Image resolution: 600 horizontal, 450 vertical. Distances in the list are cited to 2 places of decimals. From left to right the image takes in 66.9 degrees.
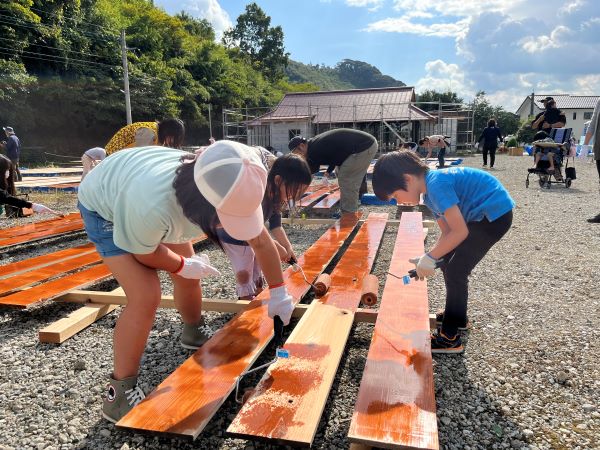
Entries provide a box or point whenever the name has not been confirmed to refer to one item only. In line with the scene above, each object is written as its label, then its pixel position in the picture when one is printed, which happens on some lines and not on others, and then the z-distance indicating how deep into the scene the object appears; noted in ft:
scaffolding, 92.84
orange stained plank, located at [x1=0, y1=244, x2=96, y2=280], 13.61
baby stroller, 35.22
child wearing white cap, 5.18
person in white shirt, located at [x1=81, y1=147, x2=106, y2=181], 19.11
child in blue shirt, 8.55
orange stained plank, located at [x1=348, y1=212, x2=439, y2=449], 5.50
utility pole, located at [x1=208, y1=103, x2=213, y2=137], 129.97
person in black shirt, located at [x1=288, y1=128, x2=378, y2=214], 20.01
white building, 201.57
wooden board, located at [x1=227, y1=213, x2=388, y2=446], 5.64
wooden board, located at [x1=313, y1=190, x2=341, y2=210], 25.58
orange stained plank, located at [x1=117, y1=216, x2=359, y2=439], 5.88
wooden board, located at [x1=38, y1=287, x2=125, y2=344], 9.71
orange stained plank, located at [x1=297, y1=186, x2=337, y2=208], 26.53
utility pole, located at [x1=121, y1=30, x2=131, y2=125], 88.99
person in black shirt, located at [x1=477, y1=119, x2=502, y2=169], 49.80
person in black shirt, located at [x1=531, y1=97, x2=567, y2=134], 35.16
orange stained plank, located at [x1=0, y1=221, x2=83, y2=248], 17.78
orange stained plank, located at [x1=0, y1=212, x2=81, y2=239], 19.30
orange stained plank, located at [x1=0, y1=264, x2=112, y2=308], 10.87
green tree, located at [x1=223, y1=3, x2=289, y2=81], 226.79
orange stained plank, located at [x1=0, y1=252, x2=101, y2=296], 12.15
